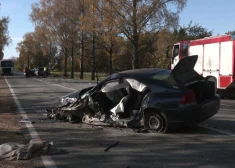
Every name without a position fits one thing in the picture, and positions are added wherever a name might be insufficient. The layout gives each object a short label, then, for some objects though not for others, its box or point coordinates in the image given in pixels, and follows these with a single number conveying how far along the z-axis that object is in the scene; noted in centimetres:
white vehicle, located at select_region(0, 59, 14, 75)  6203
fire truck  1483
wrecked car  727
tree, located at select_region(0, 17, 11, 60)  5951
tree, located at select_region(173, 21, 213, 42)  5369
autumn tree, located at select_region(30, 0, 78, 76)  4391
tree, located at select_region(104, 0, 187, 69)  2795
